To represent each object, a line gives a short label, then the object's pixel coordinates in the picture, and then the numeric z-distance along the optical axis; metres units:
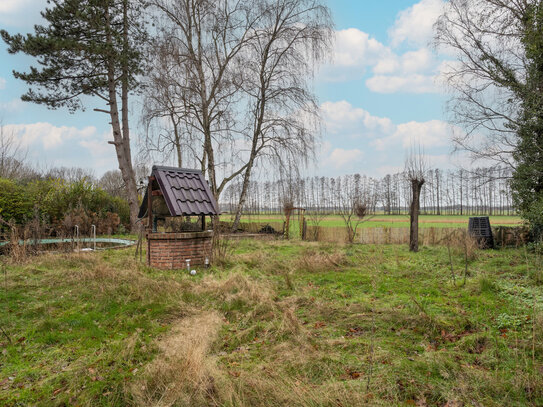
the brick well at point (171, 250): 7.77
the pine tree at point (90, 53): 13.74
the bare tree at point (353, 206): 14.81
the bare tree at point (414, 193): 11.64
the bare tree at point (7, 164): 24.91
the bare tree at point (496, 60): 10.62
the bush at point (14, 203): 12.73
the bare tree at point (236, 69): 13.99
